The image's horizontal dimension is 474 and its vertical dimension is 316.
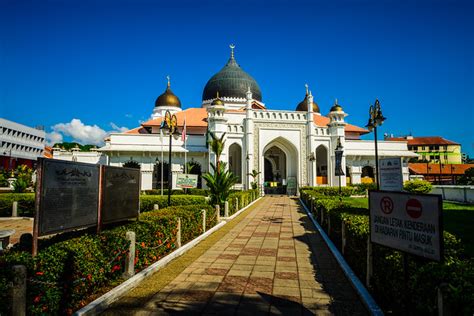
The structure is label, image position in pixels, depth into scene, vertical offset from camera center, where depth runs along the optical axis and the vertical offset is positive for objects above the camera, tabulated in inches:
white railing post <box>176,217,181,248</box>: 315.3 -60.6
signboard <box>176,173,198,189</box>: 635.5 +0.4
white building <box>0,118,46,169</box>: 1978.6 +284.4
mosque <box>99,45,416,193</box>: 1211.2 +157.1
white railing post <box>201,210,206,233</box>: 411.8 -57.9
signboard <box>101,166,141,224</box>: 239.5 -11.6
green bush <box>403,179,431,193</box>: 720.7 -10.3
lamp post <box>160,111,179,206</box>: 488.5 +98.6
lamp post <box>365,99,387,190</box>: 491.7 +114.6
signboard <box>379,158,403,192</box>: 312.1 +8.8
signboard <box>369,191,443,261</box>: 130.3 -20.6
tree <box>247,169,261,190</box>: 1138.0 +16.3
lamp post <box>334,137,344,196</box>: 721.0 +56.2
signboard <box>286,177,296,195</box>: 1272.1 -19.8
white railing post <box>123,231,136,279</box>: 218.2 -59.7
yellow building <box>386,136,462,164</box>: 2923.2 +343.9
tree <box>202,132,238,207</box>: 565.6 -7.4
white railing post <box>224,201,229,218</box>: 553.7 -53.7
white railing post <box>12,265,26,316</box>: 126.4 -49.4
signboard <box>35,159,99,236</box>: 172.2 -10.4
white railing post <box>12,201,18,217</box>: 642.8 -62.8
